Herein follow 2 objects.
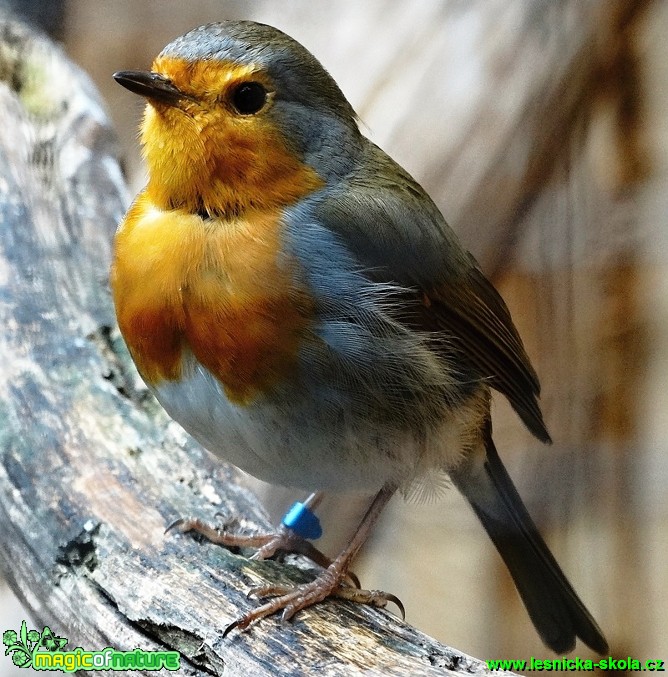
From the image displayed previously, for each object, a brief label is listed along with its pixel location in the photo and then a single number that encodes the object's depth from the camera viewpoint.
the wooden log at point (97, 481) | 1.47
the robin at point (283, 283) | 1.48
